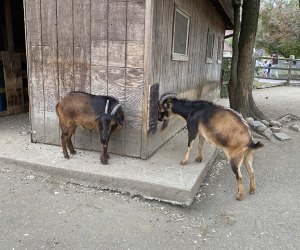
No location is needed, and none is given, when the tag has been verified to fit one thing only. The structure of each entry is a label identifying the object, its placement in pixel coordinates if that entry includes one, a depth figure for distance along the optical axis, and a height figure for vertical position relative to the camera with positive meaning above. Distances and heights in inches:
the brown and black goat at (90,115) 169.2 -32.5
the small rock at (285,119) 353.4 -65.3
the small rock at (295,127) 316.5 -65.9
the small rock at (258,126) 294.5 -61.0
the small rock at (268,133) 286.4 -65.8
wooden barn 174.9 -2.4
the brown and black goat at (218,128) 158.6 -35.8
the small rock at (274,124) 323.3 -63.9
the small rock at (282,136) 283.3 -67.2
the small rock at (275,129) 304.0 -65.3
